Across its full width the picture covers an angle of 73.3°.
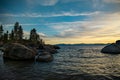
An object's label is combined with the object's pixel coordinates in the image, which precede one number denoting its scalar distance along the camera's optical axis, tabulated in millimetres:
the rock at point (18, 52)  12430
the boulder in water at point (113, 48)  23062
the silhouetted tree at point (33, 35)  56410
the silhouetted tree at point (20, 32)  52143
